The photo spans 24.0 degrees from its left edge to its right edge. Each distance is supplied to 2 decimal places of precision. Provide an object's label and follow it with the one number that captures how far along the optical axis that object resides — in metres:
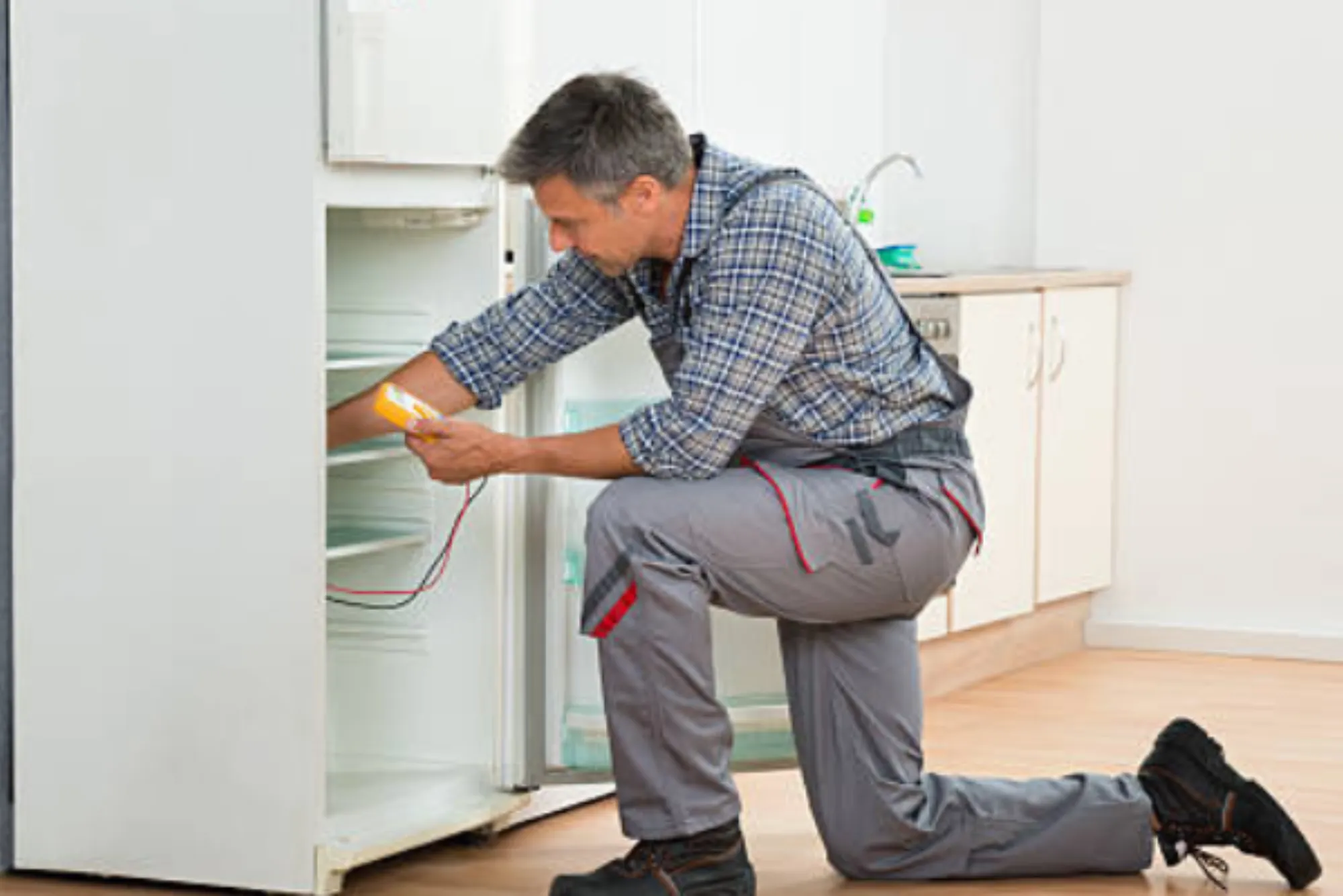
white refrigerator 3.91
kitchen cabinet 6.48
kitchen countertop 6.20
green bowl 6.91
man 3.83
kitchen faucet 6.91
